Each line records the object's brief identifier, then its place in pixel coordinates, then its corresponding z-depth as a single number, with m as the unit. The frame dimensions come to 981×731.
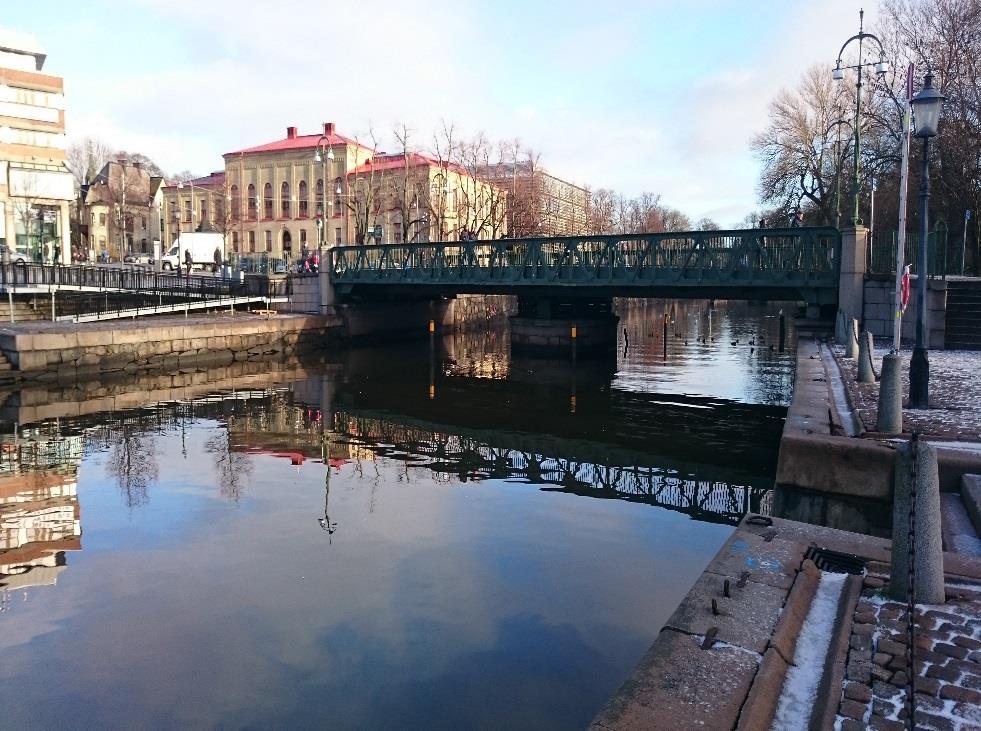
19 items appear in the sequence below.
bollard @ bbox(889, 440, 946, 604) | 5.84
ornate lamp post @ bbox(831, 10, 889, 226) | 22.91
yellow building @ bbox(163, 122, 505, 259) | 75.75
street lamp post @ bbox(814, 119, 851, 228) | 45.61
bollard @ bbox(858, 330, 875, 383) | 15.84
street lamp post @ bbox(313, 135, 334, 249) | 71.56
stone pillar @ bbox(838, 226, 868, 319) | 25.67
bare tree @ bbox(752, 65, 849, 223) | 53.66
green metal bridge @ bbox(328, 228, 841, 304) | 28.55
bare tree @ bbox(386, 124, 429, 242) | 58.01
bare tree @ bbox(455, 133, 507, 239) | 58.01
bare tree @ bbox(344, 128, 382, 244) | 71.22
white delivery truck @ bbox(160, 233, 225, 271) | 59.94
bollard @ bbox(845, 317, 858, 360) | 20.12
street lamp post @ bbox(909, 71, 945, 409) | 11.85
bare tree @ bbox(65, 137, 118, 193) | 103.84
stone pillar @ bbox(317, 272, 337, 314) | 41.91
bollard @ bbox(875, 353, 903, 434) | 10.43
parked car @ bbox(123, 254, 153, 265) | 68.00
